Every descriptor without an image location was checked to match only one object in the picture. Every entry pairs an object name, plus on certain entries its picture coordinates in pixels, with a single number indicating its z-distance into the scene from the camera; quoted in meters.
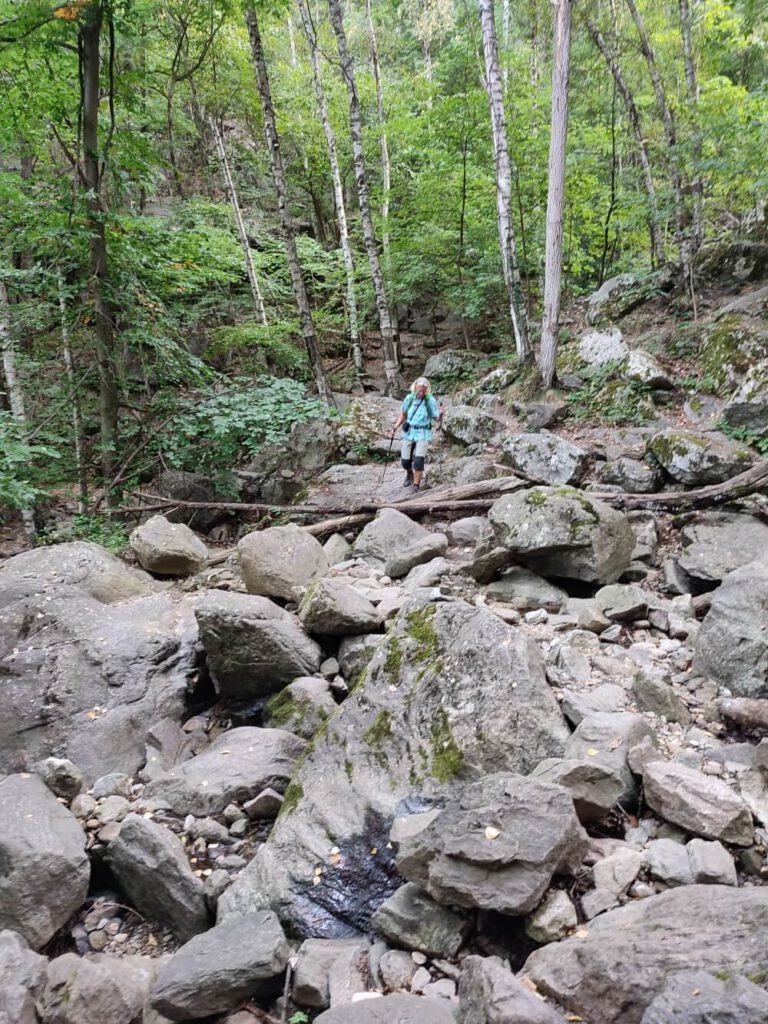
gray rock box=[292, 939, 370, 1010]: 2.89
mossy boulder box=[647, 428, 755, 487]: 7.64
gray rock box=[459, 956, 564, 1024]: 2.21
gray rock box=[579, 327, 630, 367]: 12.28
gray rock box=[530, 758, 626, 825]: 3.24
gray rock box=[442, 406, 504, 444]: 11.40
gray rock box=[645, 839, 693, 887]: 2.85
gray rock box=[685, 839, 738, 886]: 2.79
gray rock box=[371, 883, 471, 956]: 2.89
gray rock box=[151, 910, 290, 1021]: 2.88
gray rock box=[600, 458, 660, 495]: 8.24
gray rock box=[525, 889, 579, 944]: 2.73
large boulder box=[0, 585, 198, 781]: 5.09
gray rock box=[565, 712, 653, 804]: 3.46
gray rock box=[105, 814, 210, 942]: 3.65
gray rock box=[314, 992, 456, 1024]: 2.38
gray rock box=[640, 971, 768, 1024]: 1.82
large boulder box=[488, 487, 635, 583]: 6.22
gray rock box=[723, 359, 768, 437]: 8.99
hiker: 9.37
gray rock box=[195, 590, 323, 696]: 5.39
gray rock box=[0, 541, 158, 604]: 6.20
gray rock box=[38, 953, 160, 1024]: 2.90
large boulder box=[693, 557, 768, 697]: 4.21
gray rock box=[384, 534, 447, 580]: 7.13
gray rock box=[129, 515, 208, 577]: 7.86
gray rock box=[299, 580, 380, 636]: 5.60
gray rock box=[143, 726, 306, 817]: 4.32
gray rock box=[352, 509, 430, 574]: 7.77
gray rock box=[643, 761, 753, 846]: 2.96
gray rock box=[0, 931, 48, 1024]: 2.81
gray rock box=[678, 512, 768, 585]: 6.21
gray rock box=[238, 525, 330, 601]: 6.82
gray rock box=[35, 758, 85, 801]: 4.50
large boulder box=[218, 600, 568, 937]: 3.55
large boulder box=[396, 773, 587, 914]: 2.77
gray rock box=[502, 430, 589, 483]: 8.91
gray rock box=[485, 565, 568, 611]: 6.17
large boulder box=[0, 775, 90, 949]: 3.47
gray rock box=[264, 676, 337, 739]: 4.98
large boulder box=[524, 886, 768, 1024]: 2.21
